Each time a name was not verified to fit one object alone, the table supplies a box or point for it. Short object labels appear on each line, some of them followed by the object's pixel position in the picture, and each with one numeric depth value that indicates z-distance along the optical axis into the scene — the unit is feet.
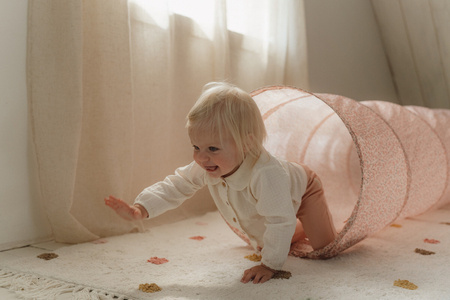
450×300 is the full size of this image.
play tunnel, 3.91
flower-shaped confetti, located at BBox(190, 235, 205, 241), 4.76
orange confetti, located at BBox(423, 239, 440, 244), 4.58
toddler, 3.45
